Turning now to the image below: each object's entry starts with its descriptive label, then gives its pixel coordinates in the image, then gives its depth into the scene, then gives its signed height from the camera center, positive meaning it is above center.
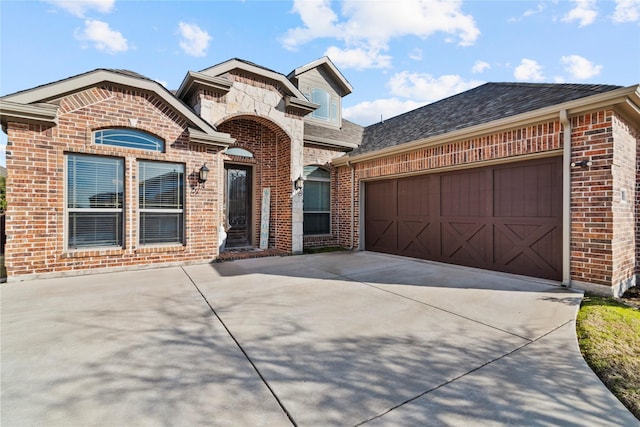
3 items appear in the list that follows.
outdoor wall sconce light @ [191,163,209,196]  6.71 +0.81
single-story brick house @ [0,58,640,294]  4.94 +0.80
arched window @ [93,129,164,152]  5.83 +1.55
